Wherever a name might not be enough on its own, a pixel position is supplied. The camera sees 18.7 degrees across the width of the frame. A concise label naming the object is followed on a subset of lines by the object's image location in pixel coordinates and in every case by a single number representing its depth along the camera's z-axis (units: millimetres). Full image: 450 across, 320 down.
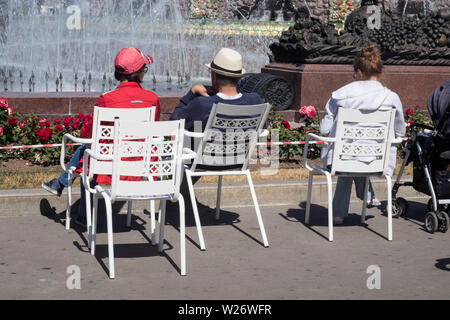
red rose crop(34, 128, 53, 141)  14926
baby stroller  12095
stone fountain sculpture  21143
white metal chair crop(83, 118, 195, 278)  9252
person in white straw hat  11121
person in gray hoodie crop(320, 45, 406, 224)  11898
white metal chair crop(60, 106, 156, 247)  10239
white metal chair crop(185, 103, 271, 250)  10689
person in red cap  10933
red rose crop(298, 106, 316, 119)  17073
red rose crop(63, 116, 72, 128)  15469
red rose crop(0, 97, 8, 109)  15506
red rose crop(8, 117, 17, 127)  15173
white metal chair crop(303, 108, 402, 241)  11441
